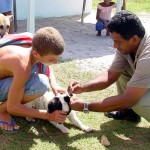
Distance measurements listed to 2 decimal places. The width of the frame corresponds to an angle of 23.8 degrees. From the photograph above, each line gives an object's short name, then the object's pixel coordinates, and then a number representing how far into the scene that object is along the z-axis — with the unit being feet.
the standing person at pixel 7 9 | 17.26
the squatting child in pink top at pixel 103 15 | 24.76
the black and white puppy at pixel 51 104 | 9.77
